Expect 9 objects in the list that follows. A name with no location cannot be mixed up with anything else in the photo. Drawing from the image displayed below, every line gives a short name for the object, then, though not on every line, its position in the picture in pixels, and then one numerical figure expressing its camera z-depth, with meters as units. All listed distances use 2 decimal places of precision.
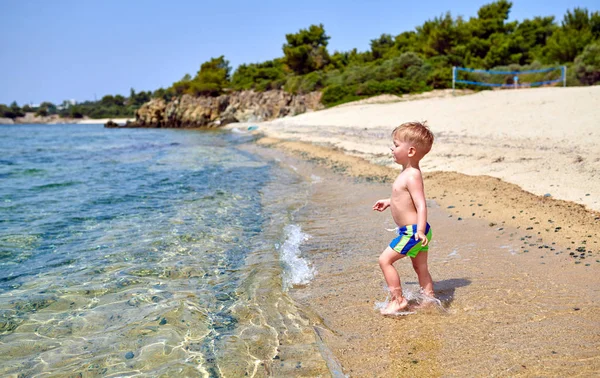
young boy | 3.02
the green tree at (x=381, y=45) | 50.34
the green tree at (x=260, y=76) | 50.97
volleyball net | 23.97
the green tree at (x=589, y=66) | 22.62
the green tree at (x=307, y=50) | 53.47
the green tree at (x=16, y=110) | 129.94
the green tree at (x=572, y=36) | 29.53
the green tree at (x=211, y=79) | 60.44
